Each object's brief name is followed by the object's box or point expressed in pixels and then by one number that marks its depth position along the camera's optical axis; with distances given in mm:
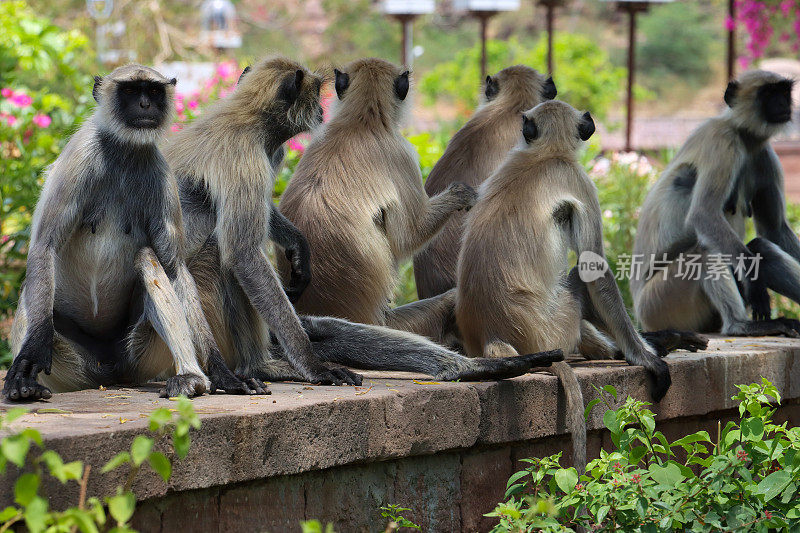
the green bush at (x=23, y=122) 11562
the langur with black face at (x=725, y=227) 10508
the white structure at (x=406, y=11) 23141
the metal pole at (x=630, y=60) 21187
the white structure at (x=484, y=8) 23281
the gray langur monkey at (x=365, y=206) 8219
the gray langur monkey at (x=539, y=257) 7805
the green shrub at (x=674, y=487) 6023
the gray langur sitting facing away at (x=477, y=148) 9508
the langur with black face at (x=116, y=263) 6445
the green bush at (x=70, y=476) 4039
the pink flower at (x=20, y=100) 13291
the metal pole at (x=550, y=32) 20156
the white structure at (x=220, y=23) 29923
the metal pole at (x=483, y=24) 23155
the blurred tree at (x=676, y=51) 72875
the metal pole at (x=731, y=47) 18109
